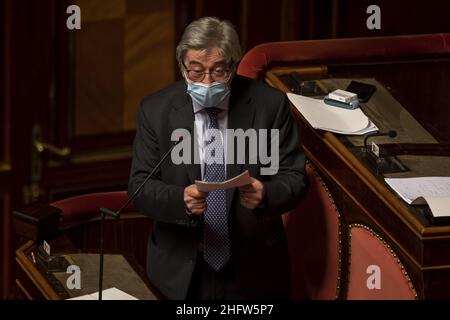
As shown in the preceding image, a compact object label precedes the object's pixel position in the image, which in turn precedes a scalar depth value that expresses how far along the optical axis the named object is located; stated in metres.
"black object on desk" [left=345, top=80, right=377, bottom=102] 8.58
